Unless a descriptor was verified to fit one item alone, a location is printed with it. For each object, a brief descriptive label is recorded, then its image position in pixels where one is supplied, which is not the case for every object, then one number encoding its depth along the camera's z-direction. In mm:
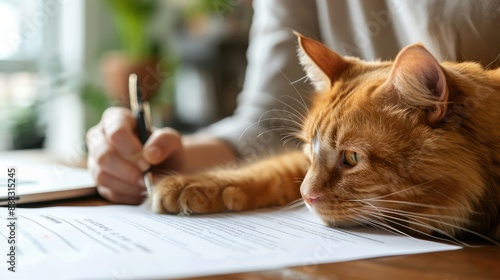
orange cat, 708
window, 2463
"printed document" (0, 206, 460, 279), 555
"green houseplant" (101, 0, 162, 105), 2826
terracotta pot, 2811
